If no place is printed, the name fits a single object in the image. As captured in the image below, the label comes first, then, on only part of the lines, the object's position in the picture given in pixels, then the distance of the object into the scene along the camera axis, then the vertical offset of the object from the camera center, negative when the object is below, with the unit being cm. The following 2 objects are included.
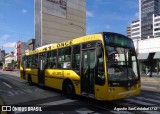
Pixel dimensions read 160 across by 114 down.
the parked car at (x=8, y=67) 8078 +28
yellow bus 940 -3
